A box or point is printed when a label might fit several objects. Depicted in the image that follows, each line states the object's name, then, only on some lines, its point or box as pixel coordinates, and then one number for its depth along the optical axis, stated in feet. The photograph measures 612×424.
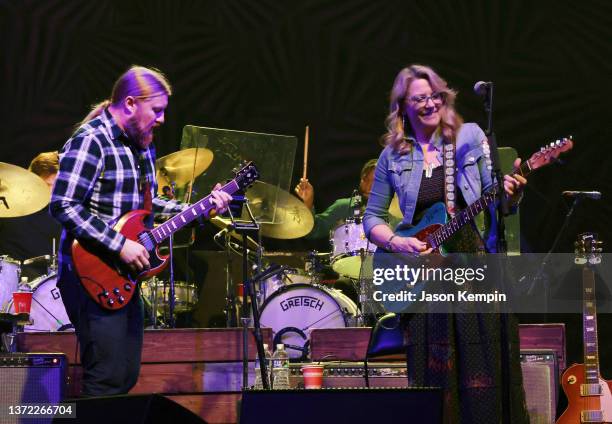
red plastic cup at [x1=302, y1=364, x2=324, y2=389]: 34.09
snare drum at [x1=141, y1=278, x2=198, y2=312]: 46.88
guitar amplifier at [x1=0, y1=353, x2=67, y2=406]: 28.89
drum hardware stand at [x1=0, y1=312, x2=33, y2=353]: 36.60
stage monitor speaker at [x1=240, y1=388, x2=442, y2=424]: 18.47
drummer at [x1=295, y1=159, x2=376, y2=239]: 52.75
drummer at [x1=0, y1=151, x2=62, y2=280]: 53.21
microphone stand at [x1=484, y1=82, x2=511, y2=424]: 23.61
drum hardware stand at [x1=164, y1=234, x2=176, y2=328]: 42.45
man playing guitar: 26.94
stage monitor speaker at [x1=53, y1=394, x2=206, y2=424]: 17.69
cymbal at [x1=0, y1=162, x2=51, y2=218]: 46.47
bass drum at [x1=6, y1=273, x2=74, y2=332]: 44.42
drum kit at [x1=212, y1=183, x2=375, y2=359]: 45.50
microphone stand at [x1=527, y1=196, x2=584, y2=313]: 46.16
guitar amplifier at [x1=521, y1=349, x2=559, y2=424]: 32.32
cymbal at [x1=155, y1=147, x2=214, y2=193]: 45.44
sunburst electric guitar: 36.55
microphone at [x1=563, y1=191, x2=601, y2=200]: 40.24
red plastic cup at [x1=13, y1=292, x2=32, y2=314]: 38.37
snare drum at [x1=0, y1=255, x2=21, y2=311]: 42.34
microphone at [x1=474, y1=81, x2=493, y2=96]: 25.68
